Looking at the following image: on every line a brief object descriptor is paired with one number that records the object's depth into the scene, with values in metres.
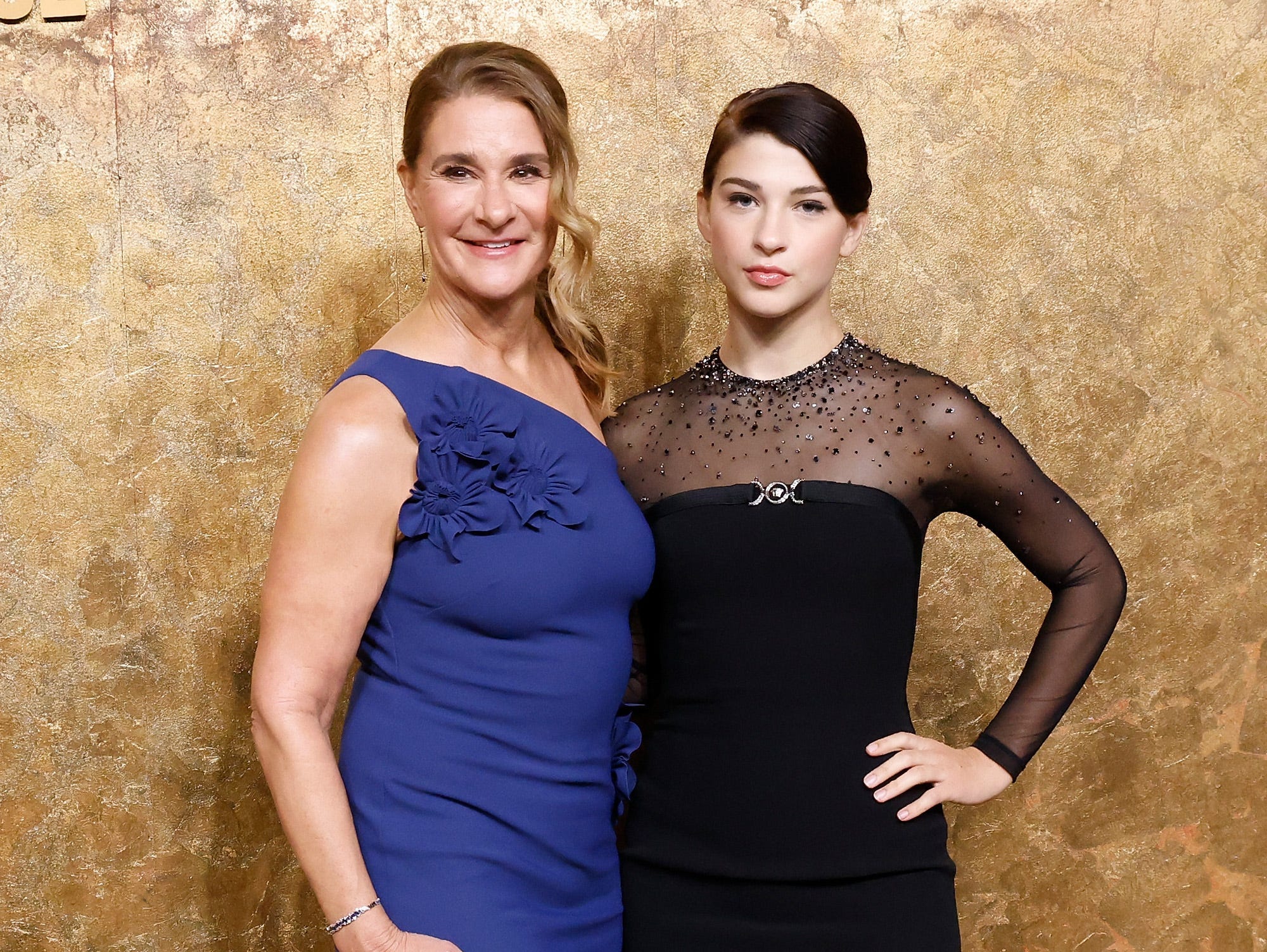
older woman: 1.50
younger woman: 1.61
